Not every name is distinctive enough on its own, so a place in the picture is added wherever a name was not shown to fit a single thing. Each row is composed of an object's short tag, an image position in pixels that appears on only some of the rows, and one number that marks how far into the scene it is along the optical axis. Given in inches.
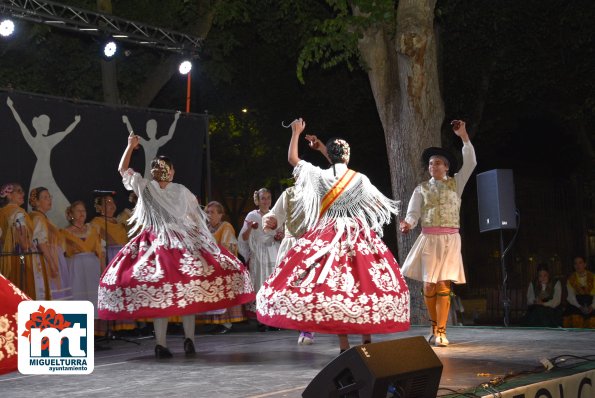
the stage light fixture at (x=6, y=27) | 388.7
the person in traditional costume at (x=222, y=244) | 410.6
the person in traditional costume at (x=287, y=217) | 290.2
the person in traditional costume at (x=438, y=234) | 297.1
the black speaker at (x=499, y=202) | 374.0
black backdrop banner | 384.8
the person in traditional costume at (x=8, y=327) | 168.7
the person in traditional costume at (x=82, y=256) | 386.3
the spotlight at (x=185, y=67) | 458.9
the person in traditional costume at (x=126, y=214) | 418.3
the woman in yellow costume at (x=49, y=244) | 364.2
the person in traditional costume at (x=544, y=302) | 482.0
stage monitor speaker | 161.3
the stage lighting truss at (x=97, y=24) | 390.9
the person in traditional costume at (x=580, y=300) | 477.7
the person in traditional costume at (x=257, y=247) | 438.6
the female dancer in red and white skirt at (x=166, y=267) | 285.3
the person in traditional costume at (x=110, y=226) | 404.8
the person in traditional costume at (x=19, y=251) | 357.7
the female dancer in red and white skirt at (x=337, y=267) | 252.8
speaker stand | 373.7
